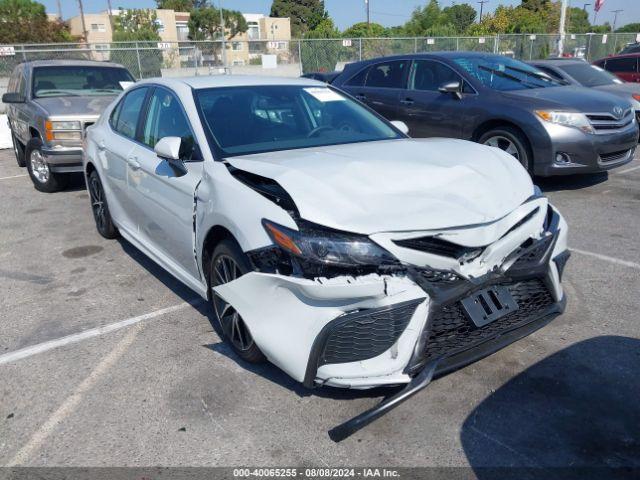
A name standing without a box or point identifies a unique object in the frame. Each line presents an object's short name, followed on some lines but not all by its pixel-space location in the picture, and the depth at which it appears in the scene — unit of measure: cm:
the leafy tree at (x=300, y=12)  9294
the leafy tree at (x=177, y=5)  9488
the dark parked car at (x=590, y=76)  1046
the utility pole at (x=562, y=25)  2087
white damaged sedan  255
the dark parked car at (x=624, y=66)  1373
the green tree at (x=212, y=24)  7244
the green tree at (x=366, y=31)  5804
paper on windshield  438
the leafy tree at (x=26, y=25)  5178
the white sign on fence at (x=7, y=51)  1784
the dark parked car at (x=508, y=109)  662
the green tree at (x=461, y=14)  8062
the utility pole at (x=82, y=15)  6225
